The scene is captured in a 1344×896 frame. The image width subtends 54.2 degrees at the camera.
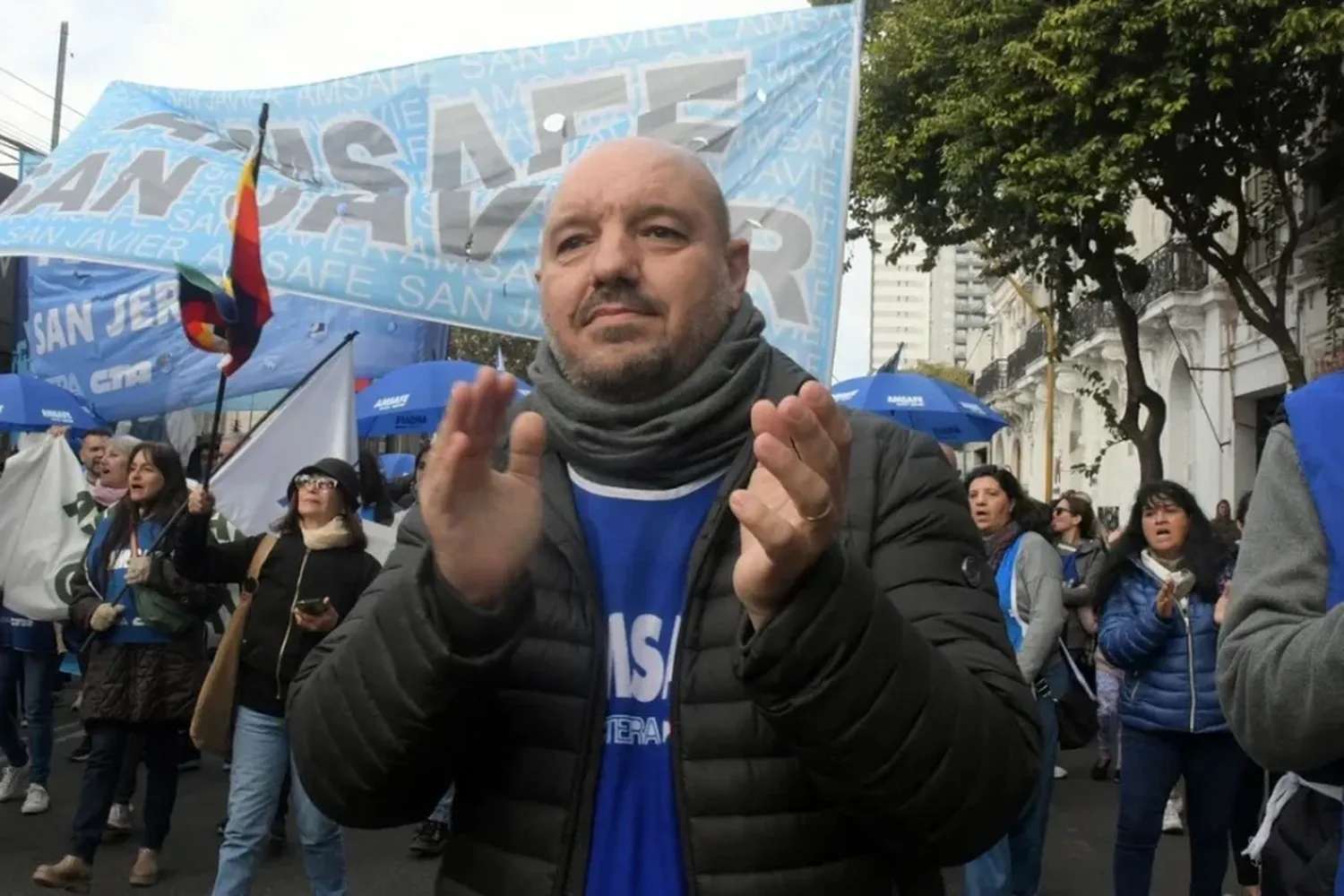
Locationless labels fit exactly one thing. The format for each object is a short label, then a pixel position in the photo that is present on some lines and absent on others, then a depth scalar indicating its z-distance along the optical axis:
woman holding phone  4.77
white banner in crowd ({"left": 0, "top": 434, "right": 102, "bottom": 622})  6.84
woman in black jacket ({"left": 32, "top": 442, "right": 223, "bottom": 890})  5.73
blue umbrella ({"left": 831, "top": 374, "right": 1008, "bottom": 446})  10.48
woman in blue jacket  4.99
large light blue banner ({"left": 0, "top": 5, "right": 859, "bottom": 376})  4.49
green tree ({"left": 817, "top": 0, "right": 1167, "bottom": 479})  14.19
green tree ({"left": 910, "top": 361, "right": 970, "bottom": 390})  65.31
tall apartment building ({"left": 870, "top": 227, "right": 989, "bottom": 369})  132.75
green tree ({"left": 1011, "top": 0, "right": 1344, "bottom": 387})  13.29
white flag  5.14
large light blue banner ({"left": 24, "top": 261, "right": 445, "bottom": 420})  8.04
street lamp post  27.87
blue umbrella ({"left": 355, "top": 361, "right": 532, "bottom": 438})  10.48
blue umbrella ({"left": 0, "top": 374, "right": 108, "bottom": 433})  10.08
